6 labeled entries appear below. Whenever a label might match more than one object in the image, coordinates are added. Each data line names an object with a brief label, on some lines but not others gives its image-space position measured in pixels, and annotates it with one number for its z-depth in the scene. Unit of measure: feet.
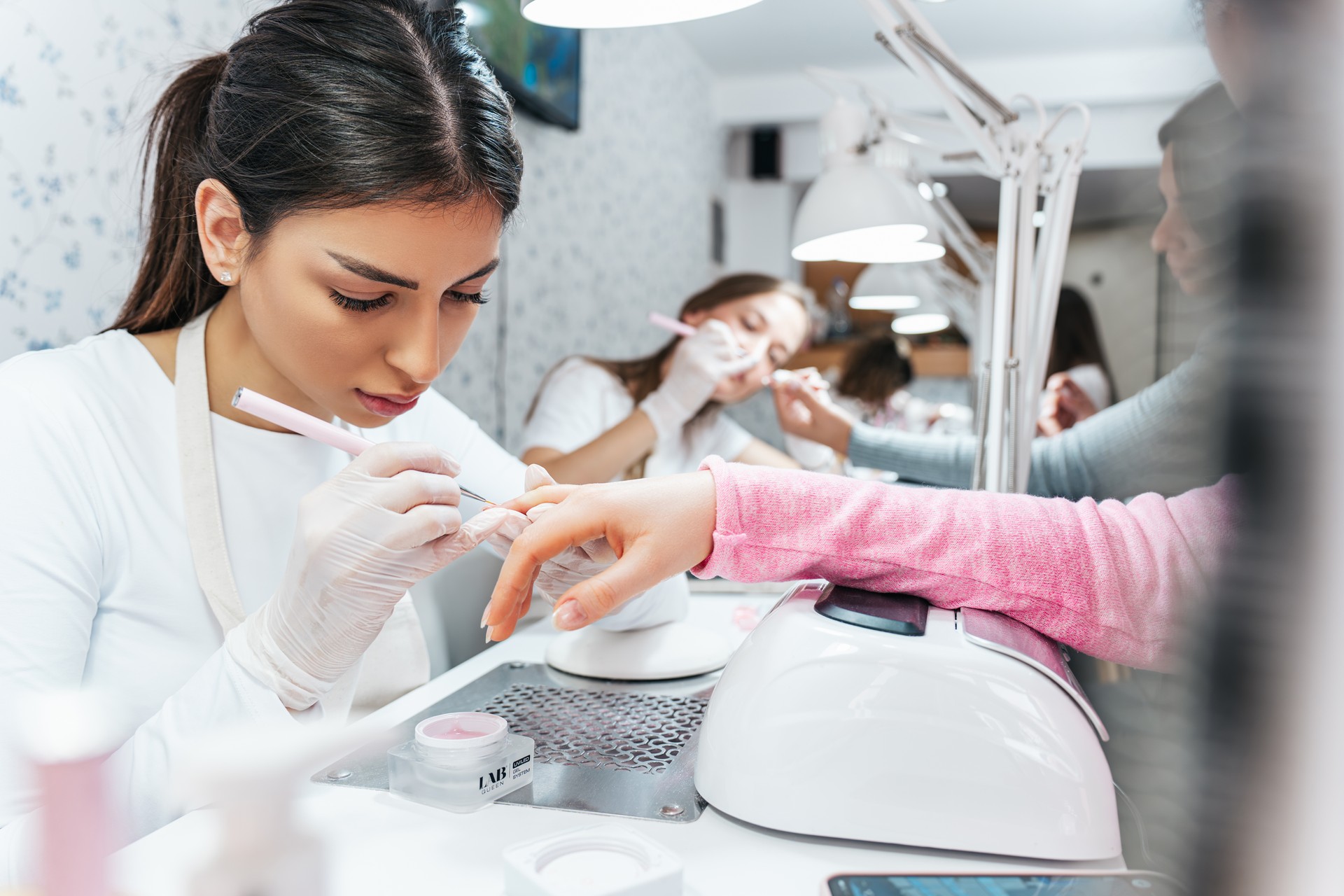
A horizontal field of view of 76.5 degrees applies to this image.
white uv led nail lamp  1.52
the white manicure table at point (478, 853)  1.47
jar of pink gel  1.76
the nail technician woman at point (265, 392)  1.89
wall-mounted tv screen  5.48
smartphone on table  1.35
